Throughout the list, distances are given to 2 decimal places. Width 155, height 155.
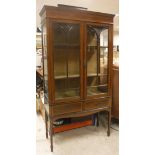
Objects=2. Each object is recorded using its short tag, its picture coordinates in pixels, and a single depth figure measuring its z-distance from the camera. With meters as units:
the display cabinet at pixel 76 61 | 1.94
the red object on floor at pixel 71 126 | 2.47
